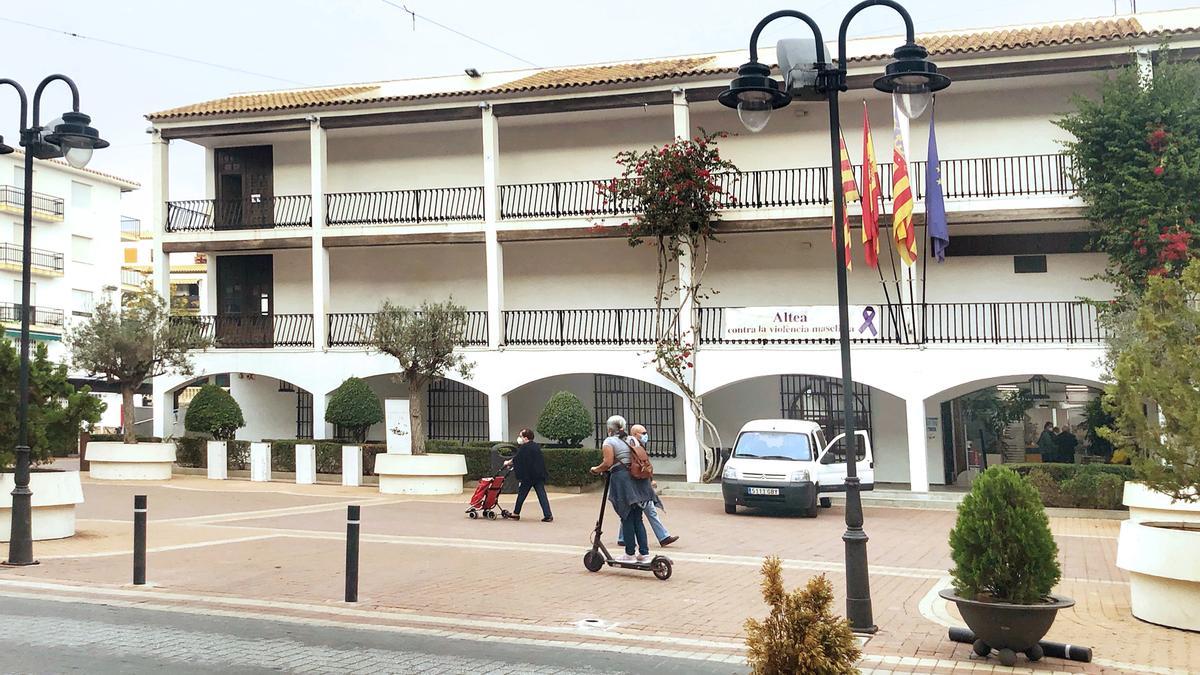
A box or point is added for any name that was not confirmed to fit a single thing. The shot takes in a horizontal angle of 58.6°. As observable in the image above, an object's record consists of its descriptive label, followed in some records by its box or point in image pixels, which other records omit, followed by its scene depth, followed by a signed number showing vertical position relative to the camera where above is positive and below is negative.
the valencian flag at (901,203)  21.02 +3.93
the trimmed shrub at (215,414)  26.66 +0.05
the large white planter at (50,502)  14.20 -1.10
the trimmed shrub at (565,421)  23.86 -0.26
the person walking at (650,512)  12.53 -1.23
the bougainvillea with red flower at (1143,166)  20.56 +4.52
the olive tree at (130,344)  24.48 +1.72
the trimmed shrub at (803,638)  5.23 -1.16
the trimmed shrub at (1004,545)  7.71 -1.05
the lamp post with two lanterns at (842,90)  8.76 +2.64
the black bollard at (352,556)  10.14 -1.36
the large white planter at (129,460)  24.97 -0.98
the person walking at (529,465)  17.05 -0.88
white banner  23.20 +1.80
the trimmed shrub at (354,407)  25.42 +0.16
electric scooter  11.56 -1.70
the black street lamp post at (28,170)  12.48 +2.97
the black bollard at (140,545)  11.12 -1.32
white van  18.55 -1.14
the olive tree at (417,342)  23.05 +1.52
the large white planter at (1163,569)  8.67 -1.42
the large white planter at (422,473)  22.69 -1.30
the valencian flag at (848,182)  21.22 +4.58
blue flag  22.00 +4.03
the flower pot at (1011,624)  7.63 -1.61
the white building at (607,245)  23.08 +4.09
